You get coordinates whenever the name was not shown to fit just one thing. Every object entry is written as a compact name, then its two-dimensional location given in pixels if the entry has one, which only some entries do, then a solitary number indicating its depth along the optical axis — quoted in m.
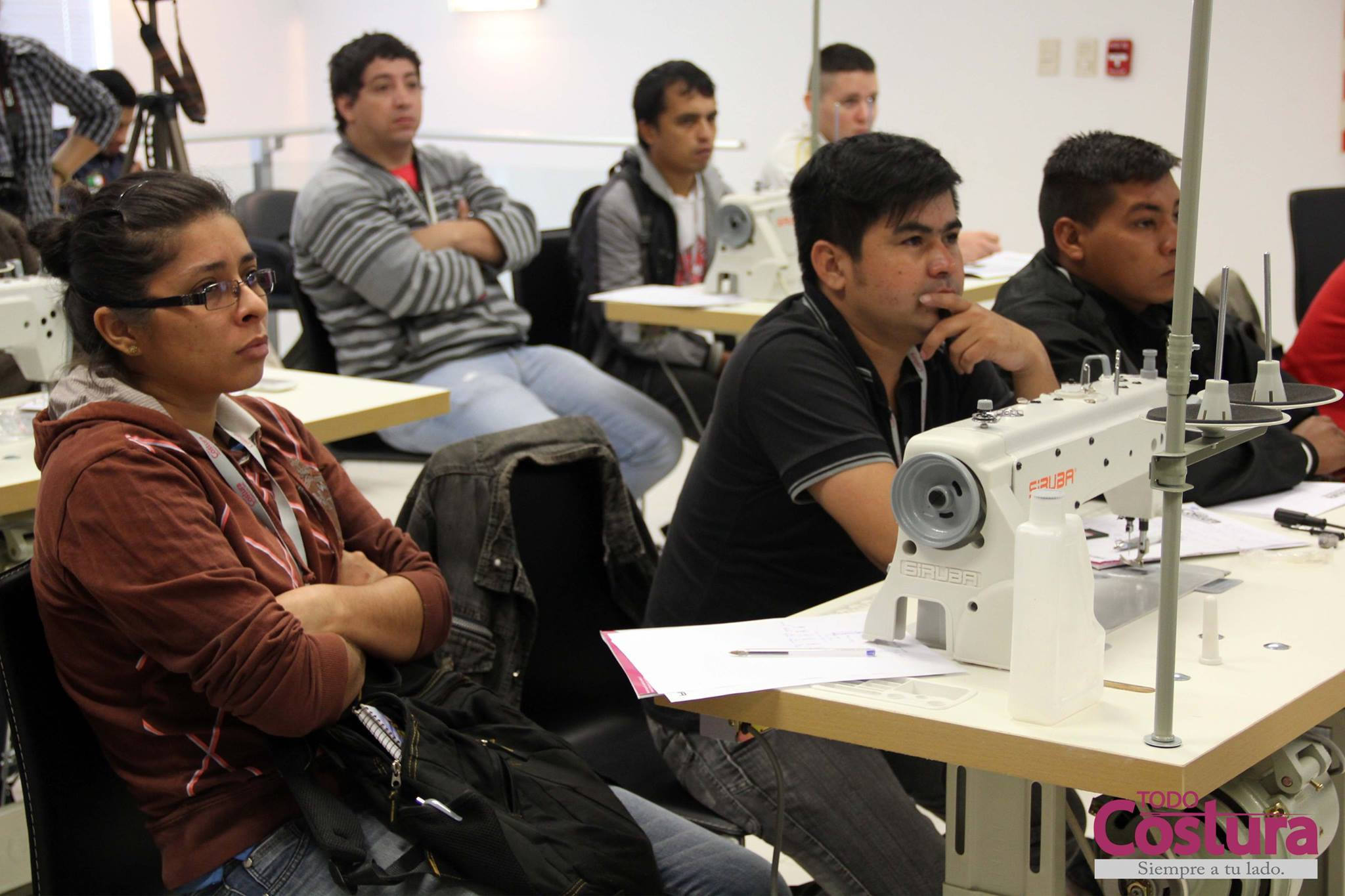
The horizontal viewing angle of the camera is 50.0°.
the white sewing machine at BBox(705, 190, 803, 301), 3.62
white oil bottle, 1.19
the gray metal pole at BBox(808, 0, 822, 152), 2.71
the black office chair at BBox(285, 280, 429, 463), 3.35
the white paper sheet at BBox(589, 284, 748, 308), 3.57
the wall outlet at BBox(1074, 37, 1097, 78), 5.77
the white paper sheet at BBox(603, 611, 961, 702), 1.31
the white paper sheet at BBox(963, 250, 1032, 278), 3.78
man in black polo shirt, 1.64
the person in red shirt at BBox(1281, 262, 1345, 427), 2.60
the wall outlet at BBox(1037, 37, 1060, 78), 5.86
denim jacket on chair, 1.88
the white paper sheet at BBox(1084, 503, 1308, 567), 1.74
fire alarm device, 5.68
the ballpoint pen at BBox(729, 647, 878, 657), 1.39
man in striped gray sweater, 3.28
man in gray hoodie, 3.76
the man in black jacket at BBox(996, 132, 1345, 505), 2.31
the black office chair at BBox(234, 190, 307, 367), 5.54
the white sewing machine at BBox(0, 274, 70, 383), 2.35
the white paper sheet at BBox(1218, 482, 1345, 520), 1.97
